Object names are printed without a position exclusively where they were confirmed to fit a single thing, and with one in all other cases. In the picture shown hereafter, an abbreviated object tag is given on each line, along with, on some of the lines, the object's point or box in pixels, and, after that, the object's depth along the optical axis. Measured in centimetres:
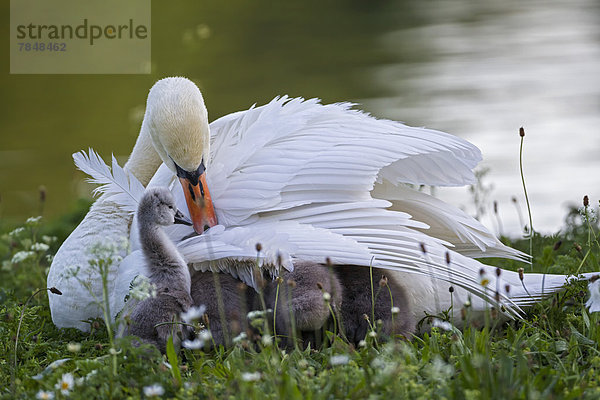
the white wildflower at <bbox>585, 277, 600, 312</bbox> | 671
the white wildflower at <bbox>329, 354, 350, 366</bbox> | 535
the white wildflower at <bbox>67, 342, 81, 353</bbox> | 597
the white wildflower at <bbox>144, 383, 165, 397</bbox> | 542
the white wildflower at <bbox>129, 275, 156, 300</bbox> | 616
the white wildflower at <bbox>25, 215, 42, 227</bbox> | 1044
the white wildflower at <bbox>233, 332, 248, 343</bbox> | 605
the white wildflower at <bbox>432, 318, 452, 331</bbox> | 646
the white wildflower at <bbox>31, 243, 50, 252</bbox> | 1033
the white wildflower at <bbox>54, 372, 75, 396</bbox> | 575
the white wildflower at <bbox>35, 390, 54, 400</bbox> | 575
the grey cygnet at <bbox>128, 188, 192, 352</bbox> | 729
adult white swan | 743
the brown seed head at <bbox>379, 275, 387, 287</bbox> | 671
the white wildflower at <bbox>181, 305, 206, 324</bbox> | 585
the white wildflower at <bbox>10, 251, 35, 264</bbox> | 786
